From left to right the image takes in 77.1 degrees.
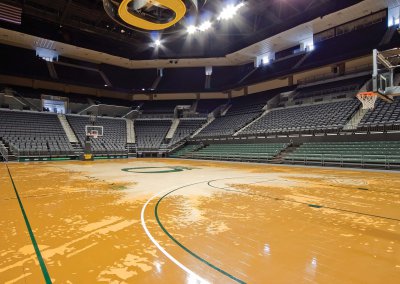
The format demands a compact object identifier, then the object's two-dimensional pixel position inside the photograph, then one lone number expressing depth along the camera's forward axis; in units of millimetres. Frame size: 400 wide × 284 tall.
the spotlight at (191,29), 19992
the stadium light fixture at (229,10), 17453
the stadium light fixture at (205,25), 19891
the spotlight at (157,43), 23462
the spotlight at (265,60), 26069
